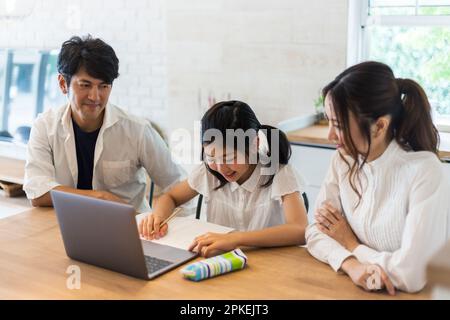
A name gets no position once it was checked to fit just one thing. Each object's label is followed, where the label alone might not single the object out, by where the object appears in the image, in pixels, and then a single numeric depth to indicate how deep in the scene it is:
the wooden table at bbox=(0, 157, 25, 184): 5.71
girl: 3.04
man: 3.59
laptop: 2.74
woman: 2.71
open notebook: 3.05
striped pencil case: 2.78
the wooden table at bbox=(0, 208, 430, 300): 2.70
